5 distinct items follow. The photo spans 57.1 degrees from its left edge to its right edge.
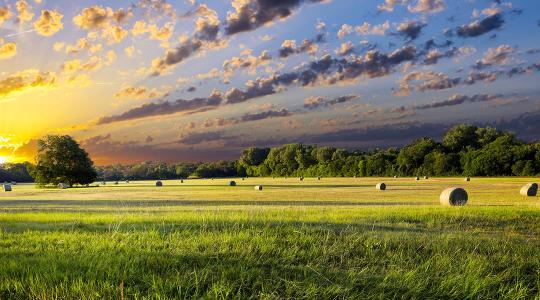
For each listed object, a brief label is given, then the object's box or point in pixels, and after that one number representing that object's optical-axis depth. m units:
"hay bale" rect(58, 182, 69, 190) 79.19
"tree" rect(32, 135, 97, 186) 81.06
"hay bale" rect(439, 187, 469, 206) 28.94
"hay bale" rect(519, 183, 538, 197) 41.47
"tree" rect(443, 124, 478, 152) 126.50
